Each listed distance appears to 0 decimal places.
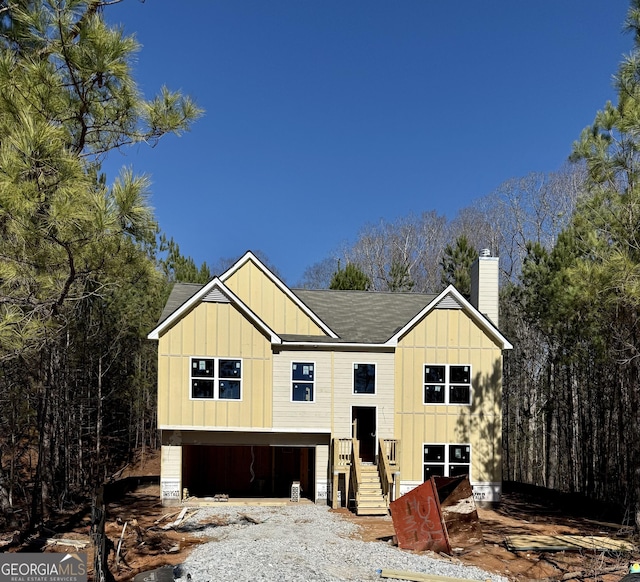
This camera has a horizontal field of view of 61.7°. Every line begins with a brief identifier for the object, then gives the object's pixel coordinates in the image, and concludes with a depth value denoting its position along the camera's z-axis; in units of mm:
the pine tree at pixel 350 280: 26641
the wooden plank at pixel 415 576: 8523
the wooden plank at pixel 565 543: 10734
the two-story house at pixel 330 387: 14844
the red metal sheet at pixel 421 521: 10305
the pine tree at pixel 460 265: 23641
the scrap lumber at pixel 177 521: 12141
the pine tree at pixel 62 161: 6293
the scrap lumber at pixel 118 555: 9061
